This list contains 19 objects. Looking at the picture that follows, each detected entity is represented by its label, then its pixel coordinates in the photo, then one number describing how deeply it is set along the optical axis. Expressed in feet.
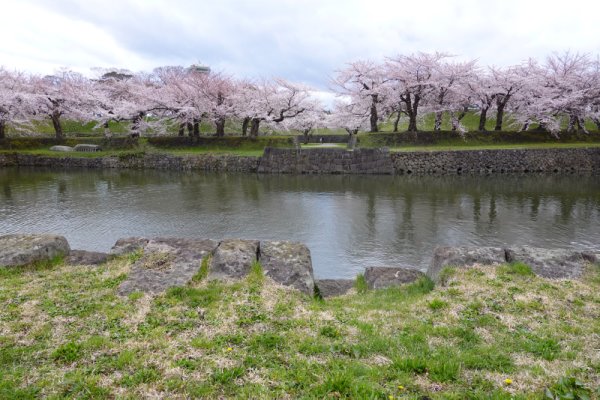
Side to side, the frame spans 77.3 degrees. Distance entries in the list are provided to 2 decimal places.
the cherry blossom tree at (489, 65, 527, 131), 91.45
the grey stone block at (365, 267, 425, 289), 19.75
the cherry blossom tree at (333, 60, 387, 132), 96.89
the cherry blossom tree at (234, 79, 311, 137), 100.01
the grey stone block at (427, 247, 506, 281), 19.27
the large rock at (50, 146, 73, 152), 100.12
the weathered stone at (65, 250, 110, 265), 19.69
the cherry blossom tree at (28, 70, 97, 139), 106.83
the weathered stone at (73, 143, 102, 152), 101.24
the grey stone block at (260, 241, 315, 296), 17.65
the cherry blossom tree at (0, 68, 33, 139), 97.86
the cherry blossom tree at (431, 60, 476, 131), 92.73
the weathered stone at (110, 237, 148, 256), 20.77
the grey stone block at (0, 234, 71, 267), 18.34
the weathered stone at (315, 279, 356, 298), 19.58
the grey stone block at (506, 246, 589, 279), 18.19
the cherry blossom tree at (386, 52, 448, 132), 92.32
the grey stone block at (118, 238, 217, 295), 16.26
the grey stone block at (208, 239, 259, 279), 17.79
